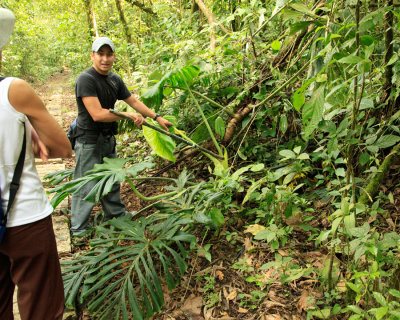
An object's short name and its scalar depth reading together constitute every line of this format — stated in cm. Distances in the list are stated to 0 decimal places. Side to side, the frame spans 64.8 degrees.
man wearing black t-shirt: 279
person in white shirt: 141
